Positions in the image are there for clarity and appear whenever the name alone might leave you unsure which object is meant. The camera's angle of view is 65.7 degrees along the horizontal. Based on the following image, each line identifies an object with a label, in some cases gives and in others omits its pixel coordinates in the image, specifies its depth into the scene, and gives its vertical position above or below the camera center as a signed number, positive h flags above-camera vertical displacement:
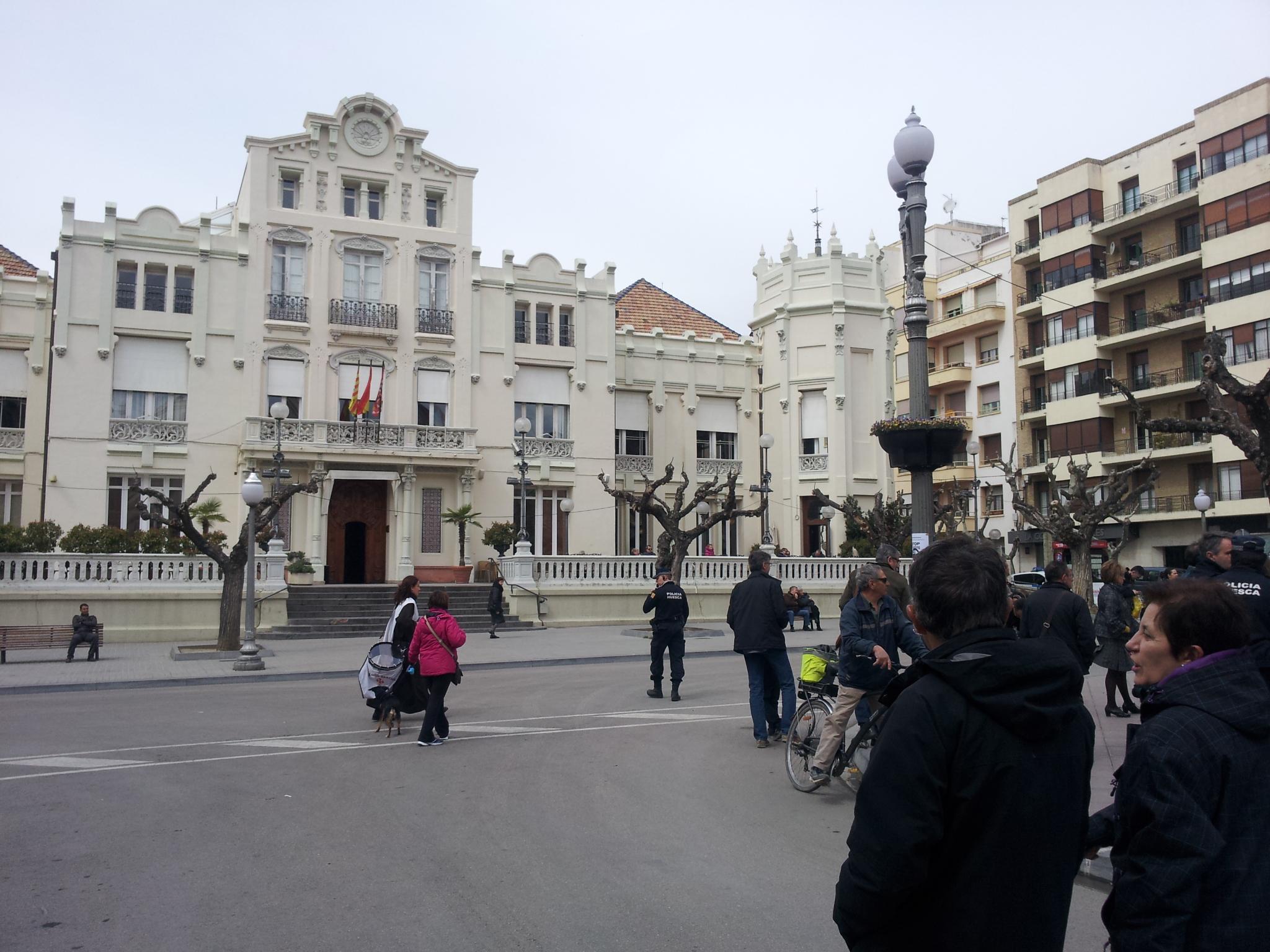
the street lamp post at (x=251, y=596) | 17.58 -0.87
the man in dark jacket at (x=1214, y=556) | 6.73 -0.06
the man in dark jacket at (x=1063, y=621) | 8.55 -0.64
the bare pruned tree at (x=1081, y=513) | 28.55 +1.07
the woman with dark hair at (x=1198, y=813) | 2.42 -0.67
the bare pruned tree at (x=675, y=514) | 26.05 +0.90
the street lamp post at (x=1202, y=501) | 25.91 +1.22
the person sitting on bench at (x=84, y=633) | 19.61 -1.70
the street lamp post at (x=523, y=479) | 25.94 +1.90
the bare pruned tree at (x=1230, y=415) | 12.01 +1.72
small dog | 11.05 -1.83
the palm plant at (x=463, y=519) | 33.69 +1.01
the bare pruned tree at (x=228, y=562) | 21.16 -0.30
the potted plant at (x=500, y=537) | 33.16 +0.36
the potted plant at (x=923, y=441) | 8.55 +0.93
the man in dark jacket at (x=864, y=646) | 7.57 -0.77
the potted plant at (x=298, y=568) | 31.20 -0.64
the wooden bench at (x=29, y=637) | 19.98 -1.81
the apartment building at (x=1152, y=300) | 37.44 +10.66
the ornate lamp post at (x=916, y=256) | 8.87 +2.78
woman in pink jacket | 10.10 -1.13
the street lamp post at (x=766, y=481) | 26.56 +1.96
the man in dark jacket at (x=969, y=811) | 2.39 -0.65
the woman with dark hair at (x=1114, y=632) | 11.66 -1.01
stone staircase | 26.22 -1.83
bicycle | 7.93 -1.64
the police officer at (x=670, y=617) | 13.40 -0.96
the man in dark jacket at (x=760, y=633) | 9.73 -0.84
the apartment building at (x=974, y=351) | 48.72 +10.30
